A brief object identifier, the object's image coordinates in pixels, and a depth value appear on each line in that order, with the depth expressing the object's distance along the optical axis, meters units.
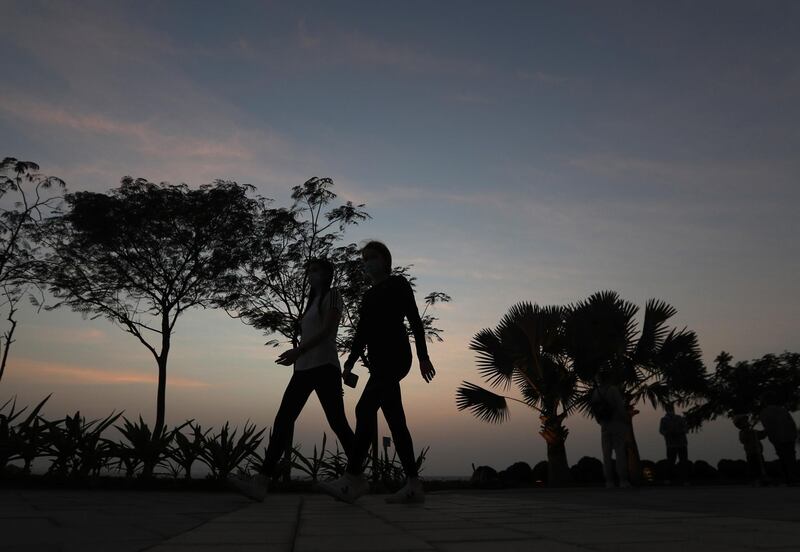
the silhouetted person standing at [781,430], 10.03
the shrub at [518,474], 17.27
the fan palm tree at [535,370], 15.22
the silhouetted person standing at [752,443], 11.34
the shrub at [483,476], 14.52
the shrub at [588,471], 17.06
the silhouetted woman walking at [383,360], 4.56
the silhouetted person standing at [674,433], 12.25
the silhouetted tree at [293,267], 19.67
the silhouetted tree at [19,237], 21.64
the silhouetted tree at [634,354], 15.39
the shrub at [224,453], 7.91
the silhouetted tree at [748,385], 25.67
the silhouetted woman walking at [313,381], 4.79
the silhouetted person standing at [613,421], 10.08
